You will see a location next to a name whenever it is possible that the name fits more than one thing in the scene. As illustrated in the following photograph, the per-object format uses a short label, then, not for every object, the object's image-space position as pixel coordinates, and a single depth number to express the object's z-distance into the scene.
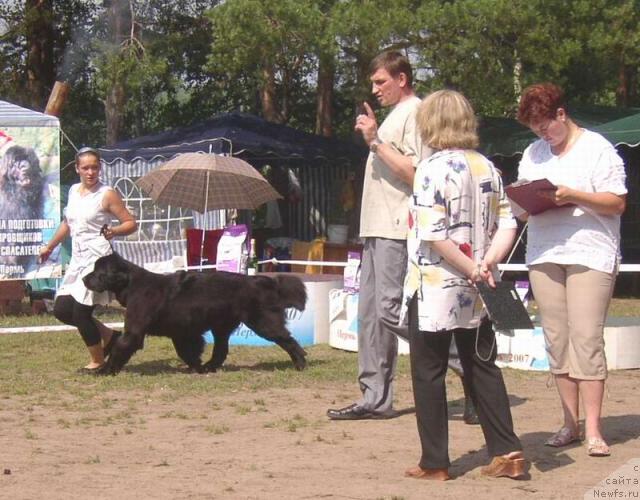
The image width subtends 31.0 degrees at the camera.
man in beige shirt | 5.86
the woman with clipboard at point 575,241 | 5.17
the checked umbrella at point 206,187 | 12.34
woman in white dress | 7.87
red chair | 13.60
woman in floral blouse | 4.57
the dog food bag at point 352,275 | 9.91
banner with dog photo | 12.63
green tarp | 13.76
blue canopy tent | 15.11
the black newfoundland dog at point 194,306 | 7.94
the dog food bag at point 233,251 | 11.23
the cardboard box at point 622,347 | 8.49
